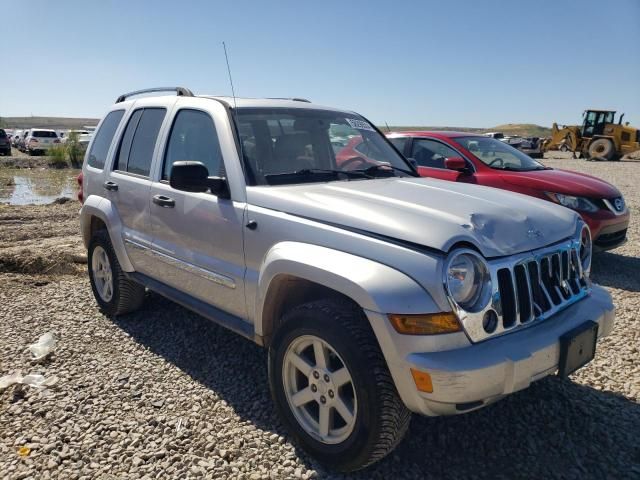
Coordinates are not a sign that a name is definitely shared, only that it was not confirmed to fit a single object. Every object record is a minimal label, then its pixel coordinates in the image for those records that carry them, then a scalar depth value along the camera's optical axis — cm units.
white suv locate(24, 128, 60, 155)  3013
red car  618
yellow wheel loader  2900
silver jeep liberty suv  223
